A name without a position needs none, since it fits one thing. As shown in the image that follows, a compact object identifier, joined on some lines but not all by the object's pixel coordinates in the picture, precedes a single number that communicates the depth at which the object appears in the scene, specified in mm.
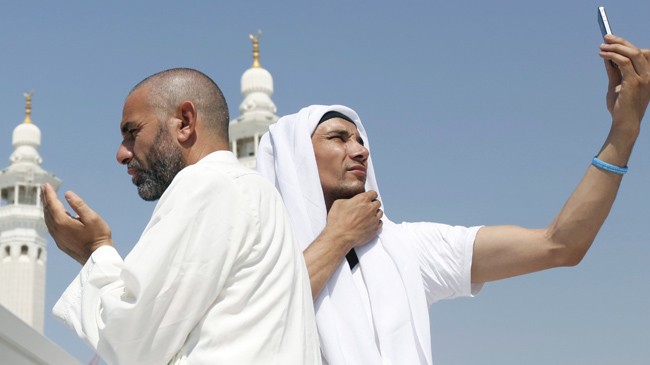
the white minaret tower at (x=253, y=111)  37906
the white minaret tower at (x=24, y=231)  42344
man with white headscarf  2730
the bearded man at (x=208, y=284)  1812
